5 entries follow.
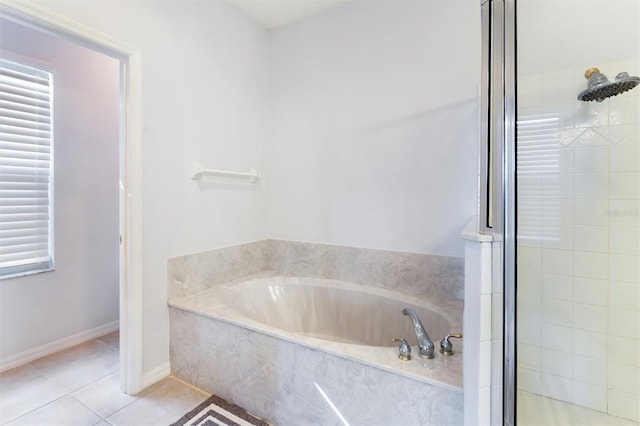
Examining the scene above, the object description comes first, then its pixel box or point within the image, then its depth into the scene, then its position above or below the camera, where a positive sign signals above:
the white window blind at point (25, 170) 1.94 +0.29
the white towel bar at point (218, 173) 2.01 +0.29
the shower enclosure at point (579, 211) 1.34 +0.01
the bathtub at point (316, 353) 1.16 -0.69
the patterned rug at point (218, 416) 1.46 -1.02
